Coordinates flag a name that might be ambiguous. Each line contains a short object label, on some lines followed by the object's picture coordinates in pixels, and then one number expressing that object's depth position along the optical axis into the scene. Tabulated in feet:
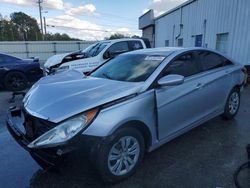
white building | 30.68
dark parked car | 26.50
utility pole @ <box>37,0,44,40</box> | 147.06
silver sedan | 7.45
